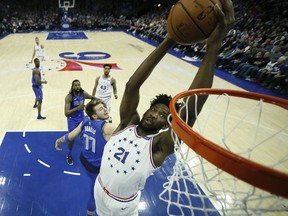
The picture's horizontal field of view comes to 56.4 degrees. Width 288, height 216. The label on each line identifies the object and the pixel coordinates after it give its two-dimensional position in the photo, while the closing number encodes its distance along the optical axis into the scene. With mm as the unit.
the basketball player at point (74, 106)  4219
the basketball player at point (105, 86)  5137
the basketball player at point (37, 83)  5559
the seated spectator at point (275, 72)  8414
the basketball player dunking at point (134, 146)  1809
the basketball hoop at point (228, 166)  1046
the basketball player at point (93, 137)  2936
